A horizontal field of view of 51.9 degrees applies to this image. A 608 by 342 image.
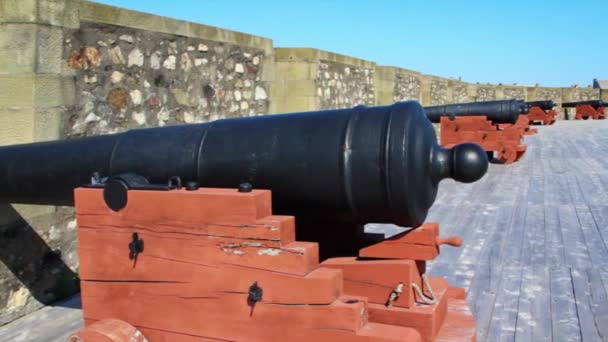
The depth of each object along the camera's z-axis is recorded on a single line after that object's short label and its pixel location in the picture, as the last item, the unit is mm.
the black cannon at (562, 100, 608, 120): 22486
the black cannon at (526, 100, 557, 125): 19344
